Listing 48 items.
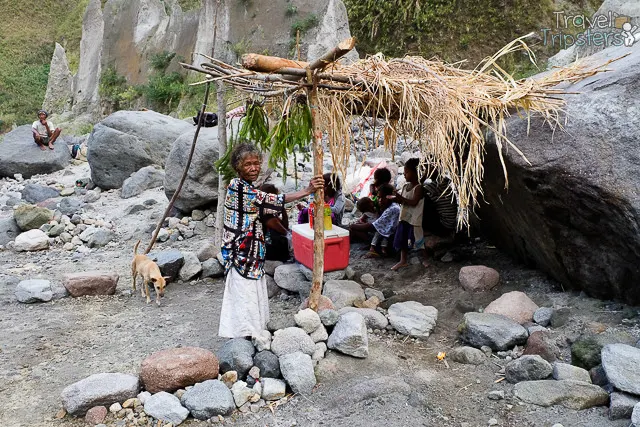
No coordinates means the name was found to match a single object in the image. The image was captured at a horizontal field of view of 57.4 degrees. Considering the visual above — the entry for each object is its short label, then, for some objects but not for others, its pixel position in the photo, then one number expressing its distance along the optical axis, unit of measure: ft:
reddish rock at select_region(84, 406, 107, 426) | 12.94
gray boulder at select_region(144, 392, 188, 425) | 12.96
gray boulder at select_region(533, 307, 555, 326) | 16.69
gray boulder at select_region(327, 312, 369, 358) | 14.92
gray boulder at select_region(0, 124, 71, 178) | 48.47
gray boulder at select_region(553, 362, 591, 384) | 13.50
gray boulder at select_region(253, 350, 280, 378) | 14.38
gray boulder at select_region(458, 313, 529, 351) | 15.76
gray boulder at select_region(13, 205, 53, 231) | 32.19
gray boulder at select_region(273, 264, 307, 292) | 20.61
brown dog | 21.04
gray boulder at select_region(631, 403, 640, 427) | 10.63
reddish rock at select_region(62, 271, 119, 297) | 22.03
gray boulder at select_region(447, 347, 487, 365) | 15.25
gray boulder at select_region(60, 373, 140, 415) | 13.15
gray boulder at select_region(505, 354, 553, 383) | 13.85
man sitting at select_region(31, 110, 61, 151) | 49.34
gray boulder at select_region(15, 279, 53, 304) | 21.48
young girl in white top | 22.47
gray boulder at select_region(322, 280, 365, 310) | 18.75
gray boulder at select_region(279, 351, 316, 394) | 13.91
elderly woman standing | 14.94
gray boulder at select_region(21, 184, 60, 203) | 40.24
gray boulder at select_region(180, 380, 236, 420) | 13.05
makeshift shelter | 15.56
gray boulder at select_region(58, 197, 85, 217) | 35.63
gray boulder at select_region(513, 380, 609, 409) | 12.62
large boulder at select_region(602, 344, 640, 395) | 12.24
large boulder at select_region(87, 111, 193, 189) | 40.34
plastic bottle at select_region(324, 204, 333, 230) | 20.36
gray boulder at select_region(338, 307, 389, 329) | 17.37
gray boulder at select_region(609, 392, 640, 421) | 11.91
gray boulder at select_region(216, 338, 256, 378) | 14.44
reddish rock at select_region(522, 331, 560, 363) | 14.93
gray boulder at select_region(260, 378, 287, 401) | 13.75
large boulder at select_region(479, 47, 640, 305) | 14.80
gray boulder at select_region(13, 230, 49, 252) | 29.76
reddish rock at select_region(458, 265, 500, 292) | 19.88
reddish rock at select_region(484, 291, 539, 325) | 17.20
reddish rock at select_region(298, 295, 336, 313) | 16.79
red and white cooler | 20.13
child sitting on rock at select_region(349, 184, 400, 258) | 23.94
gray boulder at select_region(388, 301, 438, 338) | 17.01
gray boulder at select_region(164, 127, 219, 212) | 29.89
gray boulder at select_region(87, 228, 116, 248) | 30.17
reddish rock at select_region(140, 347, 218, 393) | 13.74
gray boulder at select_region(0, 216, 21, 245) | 31.23
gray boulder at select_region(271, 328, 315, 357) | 14.82
